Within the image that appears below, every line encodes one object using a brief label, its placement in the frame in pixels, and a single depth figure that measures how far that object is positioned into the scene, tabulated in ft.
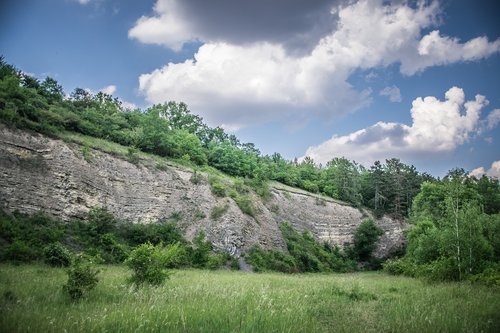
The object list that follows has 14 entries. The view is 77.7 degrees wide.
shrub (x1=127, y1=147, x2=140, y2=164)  145.31
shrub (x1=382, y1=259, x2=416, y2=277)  110.07
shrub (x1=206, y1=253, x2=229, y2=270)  110.22
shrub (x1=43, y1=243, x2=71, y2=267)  67.92
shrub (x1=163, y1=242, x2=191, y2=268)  98.52
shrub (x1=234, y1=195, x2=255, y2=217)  155.86
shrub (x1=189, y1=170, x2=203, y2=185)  159.61
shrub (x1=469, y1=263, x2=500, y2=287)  54.03
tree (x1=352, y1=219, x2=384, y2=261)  211.61
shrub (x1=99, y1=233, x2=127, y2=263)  90.94
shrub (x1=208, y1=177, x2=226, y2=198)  157.69
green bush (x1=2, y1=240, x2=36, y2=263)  67.77
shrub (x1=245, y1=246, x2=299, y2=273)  127.24
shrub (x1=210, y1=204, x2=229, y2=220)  142.51
